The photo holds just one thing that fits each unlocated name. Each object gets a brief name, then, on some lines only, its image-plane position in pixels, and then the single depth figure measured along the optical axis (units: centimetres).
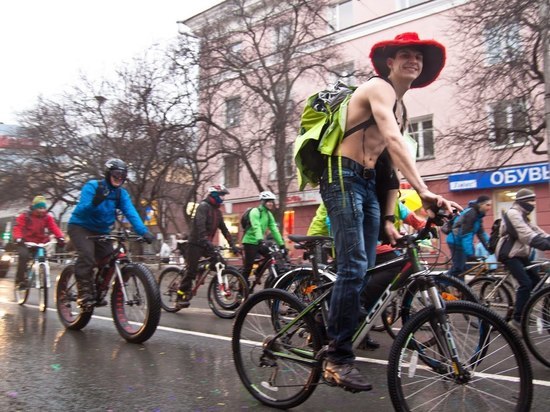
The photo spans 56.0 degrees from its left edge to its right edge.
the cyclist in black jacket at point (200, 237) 805
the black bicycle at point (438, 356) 264
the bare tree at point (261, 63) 1727
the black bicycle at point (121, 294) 536
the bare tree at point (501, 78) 1115
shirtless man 301
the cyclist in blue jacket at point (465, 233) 815
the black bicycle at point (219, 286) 790
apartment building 1700
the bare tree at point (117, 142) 1942
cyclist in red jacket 885
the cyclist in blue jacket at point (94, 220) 598
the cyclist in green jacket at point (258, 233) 847
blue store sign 1709
